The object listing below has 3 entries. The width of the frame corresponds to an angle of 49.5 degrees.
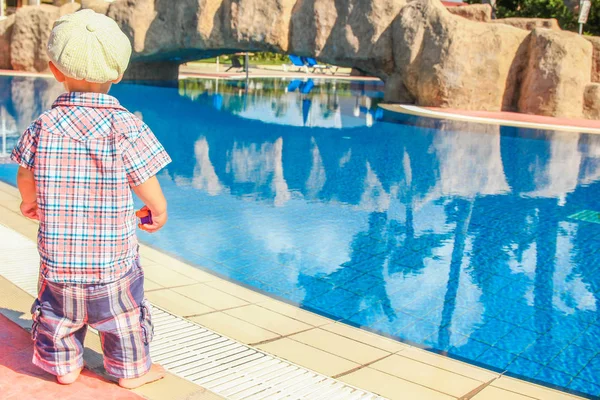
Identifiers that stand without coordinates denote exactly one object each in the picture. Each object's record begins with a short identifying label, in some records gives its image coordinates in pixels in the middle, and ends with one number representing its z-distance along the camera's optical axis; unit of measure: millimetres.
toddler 2357
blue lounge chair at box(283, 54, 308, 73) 38344
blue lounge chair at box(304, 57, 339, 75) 38091
